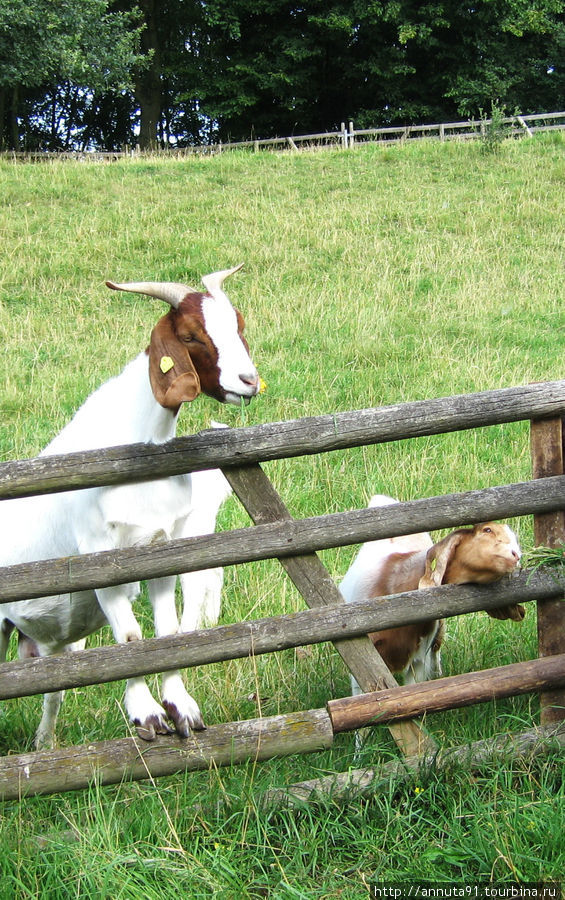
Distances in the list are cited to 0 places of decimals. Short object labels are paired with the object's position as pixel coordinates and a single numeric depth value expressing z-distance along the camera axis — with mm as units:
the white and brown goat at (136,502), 5746
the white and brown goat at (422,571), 6285
